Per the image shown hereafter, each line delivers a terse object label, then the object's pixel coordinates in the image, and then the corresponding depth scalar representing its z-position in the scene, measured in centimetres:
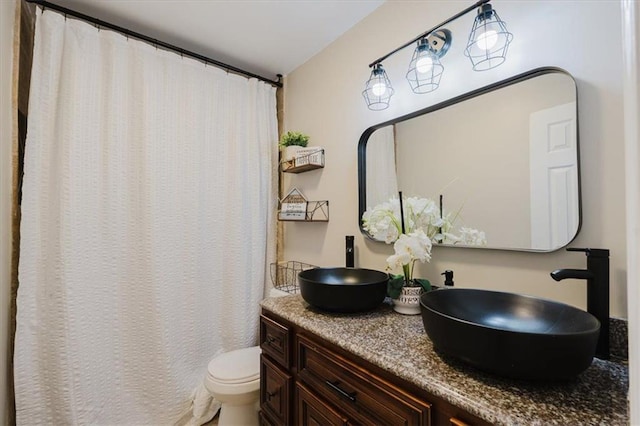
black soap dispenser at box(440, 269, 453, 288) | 125
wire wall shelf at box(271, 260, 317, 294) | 221
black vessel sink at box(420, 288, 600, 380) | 67
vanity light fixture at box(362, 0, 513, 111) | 110
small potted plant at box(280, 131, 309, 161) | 211
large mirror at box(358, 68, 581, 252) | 101
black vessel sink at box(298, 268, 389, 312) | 121
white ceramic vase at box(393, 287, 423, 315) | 124
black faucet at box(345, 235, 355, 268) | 171
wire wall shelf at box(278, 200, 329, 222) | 201
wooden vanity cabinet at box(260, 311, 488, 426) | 77
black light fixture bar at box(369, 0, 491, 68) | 109
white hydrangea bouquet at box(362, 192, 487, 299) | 122
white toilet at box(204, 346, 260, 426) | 162
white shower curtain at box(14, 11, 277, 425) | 154
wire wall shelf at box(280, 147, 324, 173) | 200
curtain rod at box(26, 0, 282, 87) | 158
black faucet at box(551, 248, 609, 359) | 85
